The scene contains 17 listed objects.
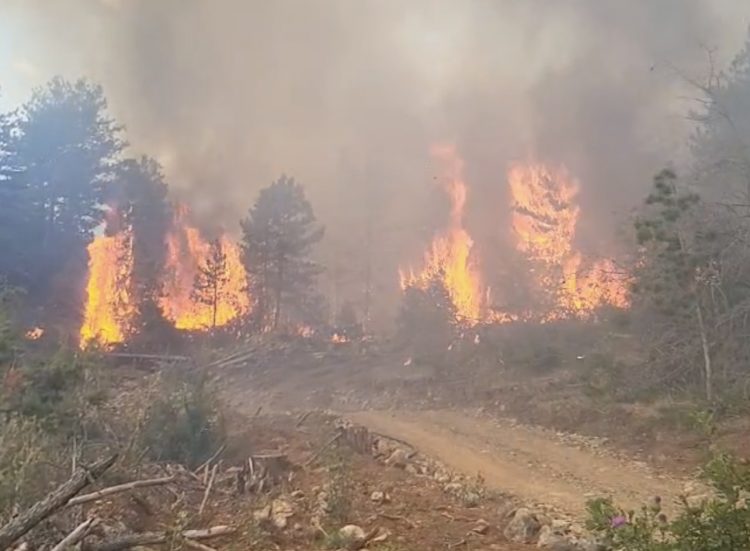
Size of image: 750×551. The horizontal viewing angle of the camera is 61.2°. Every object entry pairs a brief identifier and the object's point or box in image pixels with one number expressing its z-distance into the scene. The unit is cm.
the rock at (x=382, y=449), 1269
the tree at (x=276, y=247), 3569
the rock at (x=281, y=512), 704
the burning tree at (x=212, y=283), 3638
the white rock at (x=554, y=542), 632
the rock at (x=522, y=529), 683
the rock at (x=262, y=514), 705
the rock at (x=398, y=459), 1164
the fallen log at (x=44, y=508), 475
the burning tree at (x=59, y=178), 2647
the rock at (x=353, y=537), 620
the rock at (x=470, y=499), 845
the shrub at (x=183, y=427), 1048
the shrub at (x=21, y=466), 635
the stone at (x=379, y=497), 825
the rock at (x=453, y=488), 920
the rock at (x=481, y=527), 706
